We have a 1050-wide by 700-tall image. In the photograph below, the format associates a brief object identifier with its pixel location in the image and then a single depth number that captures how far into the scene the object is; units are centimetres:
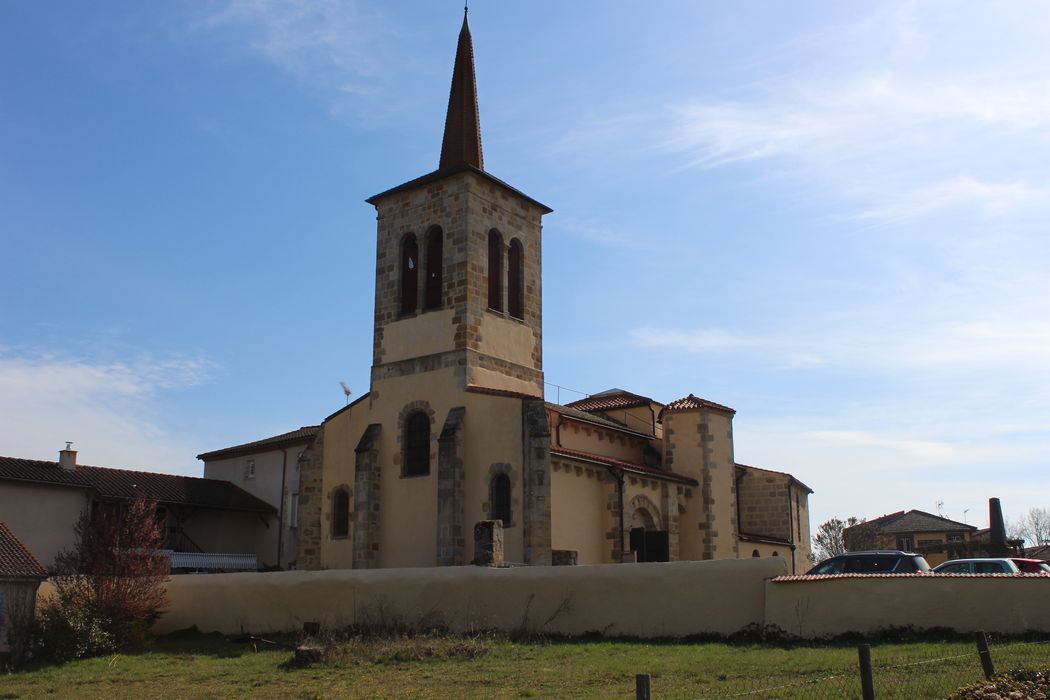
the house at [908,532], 6322
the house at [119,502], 3183
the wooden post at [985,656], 1068
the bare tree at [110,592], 1978
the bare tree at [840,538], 6250
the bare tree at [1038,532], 8906
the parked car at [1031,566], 1784
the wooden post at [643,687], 725
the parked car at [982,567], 1716
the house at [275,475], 3781
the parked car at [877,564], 1692
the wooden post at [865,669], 902
